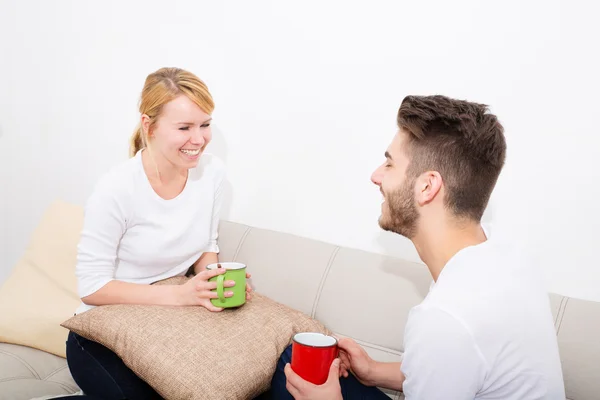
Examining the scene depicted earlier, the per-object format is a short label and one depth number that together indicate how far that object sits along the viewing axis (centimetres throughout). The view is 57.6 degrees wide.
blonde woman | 146
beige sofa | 125
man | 87
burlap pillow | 124
